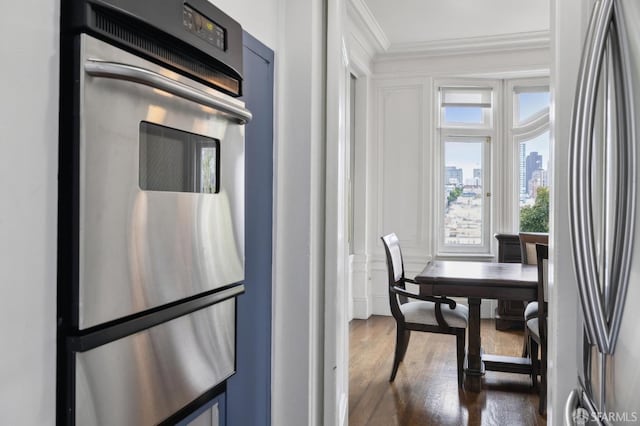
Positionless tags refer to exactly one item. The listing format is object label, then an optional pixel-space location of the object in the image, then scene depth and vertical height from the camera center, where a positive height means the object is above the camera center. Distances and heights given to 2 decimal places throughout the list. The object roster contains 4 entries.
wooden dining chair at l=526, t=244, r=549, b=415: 2.79 -0.64
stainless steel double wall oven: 0.86 +0.01
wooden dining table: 3.09 -0.50
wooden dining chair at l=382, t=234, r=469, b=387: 3.18 -0.69
